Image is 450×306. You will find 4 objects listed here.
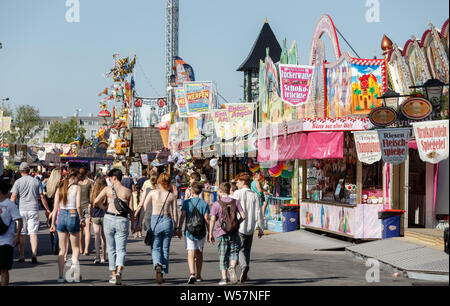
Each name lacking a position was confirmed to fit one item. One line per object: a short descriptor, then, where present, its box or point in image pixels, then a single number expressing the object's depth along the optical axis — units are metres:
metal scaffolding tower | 76.26
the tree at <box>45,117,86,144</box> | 122.94
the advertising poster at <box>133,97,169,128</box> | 59.53
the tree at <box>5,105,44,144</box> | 102.19
